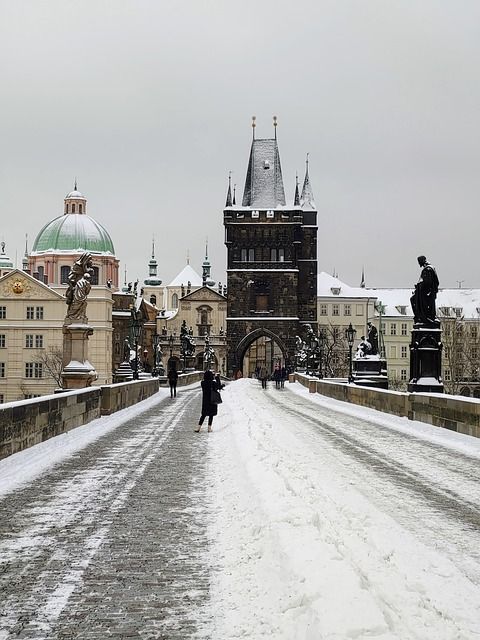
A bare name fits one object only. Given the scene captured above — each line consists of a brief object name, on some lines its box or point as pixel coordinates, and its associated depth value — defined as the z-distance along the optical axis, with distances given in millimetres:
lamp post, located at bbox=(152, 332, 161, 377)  61938
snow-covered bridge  5484
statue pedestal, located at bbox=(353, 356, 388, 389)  42438
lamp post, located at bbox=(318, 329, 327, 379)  108075
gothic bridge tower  115812
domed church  123750
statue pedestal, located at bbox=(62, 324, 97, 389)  28266
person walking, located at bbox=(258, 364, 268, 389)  61731
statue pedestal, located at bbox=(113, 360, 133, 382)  48381
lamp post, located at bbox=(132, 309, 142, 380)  46062
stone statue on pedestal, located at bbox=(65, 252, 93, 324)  29469
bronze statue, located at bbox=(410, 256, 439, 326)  24656
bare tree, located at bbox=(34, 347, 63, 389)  99875
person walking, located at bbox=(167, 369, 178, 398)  43125
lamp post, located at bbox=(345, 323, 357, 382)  48125
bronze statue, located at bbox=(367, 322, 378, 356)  43844
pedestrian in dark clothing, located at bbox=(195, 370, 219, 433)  19438
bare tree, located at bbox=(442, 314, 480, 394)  89812
